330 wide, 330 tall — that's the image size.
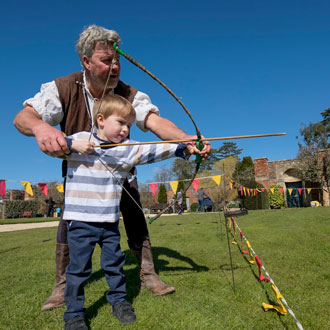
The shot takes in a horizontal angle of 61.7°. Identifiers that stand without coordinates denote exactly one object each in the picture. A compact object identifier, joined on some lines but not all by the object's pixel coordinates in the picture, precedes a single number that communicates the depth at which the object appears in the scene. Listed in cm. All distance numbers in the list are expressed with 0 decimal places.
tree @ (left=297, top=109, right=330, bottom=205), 2045
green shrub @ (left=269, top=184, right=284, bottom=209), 2017
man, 223
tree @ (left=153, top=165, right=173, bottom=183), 4288
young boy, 192
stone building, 2299
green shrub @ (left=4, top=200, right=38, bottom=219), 2333
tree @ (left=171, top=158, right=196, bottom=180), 3985
